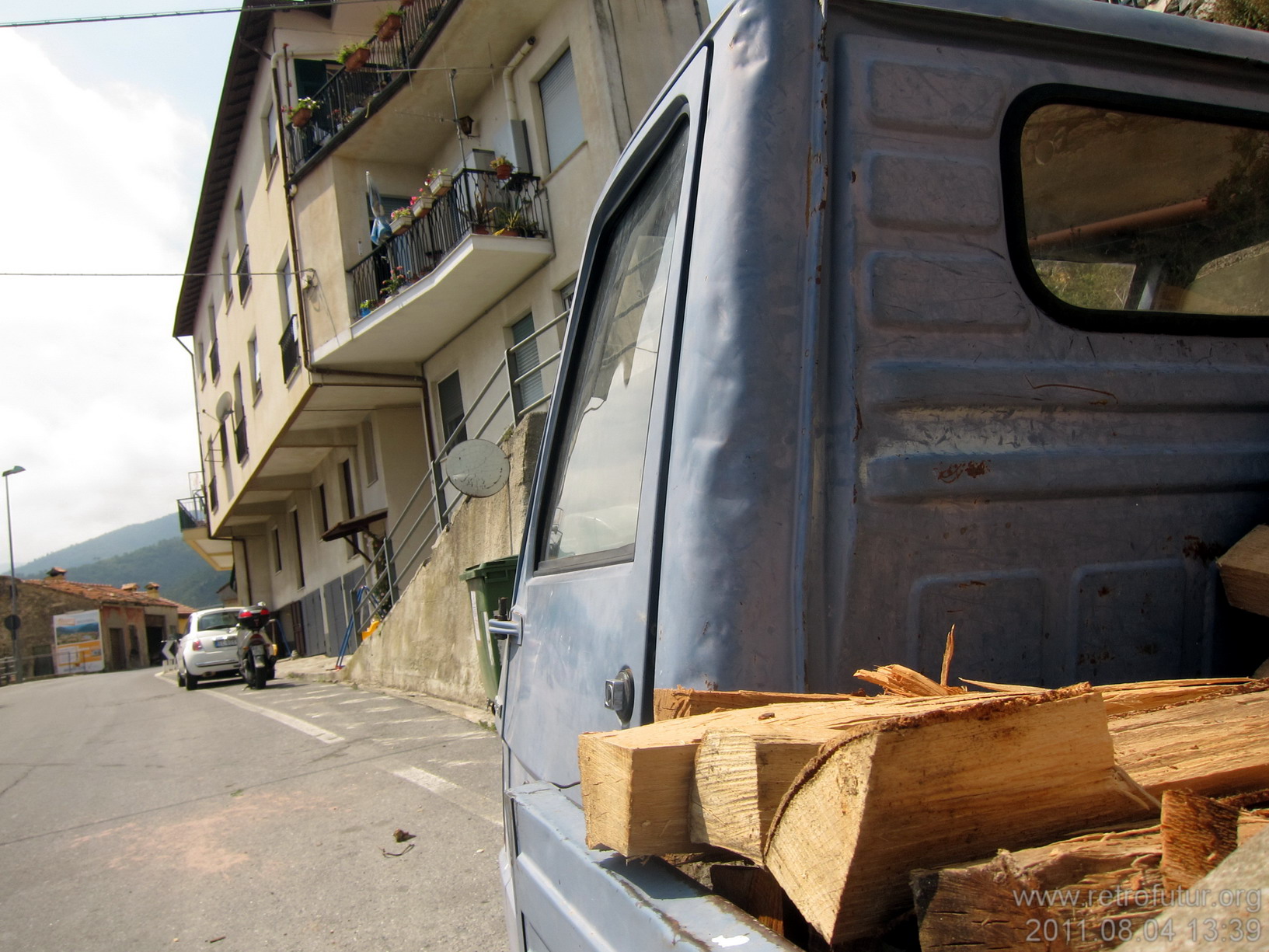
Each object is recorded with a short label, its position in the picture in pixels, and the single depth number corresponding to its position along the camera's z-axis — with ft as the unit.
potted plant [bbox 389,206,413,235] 50.93
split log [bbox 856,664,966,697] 3.56
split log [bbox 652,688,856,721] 3.93
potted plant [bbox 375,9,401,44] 51.37
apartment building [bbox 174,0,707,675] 43.29
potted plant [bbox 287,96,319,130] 57.36
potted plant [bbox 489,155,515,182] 45.11
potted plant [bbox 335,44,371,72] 53.62
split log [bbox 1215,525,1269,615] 4.62
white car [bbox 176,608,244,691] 64.80
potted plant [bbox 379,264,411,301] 50.75
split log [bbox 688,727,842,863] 3.05
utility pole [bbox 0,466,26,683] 147.30
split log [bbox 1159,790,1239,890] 2.42
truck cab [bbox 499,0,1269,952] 4.50
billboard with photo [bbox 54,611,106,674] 177.17
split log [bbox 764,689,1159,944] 2.64
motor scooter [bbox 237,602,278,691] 54.75
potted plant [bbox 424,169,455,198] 48.42
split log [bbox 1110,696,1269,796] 3.00
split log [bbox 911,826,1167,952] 2.39
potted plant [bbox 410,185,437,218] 49.47
